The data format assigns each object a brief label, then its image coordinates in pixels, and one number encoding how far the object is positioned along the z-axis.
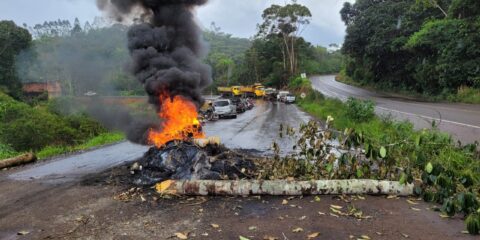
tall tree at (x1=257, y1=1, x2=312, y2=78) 62.44
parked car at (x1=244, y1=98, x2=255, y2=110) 43.04
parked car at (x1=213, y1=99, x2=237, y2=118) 31.00
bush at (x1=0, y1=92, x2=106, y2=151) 19.88
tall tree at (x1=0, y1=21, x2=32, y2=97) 42.37
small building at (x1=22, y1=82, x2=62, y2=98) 44.62
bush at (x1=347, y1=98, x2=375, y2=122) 18.34
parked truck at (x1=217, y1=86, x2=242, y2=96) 56.31
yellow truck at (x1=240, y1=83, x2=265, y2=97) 59.97
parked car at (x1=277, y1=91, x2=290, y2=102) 52.11
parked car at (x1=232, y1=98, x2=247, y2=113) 38.69
